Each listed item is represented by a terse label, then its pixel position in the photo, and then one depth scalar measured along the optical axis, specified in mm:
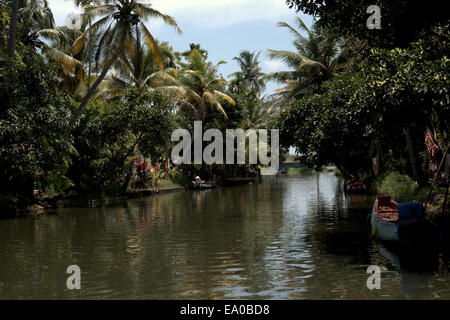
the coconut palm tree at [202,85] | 41500
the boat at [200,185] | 41500
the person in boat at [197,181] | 41584
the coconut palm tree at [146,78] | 34188
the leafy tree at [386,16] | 11992
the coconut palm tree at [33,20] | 26891
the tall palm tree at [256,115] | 55456
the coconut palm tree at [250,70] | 64375
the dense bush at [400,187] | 19984
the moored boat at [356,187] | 30344
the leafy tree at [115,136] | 28094
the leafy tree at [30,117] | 17828
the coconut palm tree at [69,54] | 27219
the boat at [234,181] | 48594
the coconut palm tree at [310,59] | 30656
